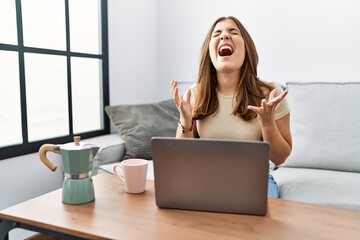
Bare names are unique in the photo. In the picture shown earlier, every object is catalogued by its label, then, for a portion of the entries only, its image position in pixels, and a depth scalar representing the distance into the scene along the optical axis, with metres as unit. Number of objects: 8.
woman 1.21
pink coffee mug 0.96
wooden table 0.71
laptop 0.78
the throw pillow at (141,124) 1.92
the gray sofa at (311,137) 1.55
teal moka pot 0.89
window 1.67
